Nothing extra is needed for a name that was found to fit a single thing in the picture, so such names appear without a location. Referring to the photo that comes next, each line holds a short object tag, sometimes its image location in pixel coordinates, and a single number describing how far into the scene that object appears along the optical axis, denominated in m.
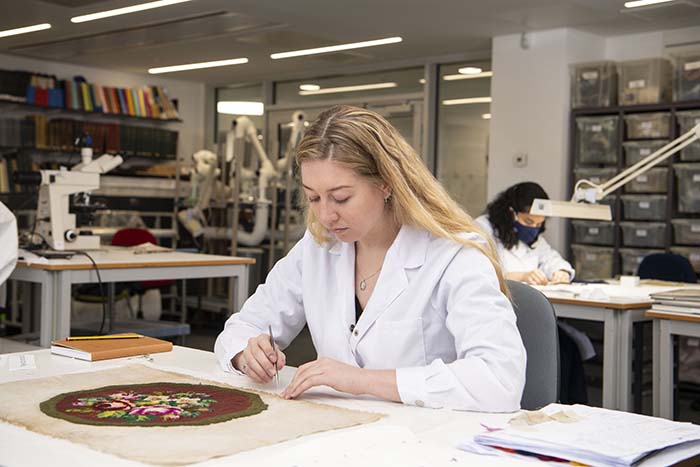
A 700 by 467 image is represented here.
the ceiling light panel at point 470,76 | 7.57
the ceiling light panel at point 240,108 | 9.40
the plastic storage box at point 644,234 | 5.84
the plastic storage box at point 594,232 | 6.08
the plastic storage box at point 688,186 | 5.67
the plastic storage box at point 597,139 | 6.07
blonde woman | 1.52
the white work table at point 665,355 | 3.28
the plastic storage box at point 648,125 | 5.82
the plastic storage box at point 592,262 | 6.08
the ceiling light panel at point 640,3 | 5.44
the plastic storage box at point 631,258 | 5.93
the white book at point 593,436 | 1.16
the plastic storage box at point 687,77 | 5.68
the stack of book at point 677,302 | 3.23
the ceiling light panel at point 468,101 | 7.58
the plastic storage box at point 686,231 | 5.69
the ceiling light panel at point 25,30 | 6.77
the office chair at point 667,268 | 4.60
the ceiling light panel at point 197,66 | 8.22
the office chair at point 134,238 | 5.96
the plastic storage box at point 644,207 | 5.83
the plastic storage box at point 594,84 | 6.17
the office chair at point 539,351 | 1.82
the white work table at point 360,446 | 1.13
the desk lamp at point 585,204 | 3.46
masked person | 4.32
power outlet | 6.60
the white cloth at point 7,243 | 3.36
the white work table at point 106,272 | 3.69
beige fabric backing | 1.17
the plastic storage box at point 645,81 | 5.93
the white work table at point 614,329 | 3.47
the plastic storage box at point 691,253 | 5.70
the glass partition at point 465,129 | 7.60
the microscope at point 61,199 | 4.24
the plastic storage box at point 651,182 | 5.81
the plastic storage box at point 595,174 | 6.12
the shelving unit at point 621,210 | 5.77
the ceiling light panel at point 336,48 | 7.01
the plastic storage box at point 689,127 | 5.62
